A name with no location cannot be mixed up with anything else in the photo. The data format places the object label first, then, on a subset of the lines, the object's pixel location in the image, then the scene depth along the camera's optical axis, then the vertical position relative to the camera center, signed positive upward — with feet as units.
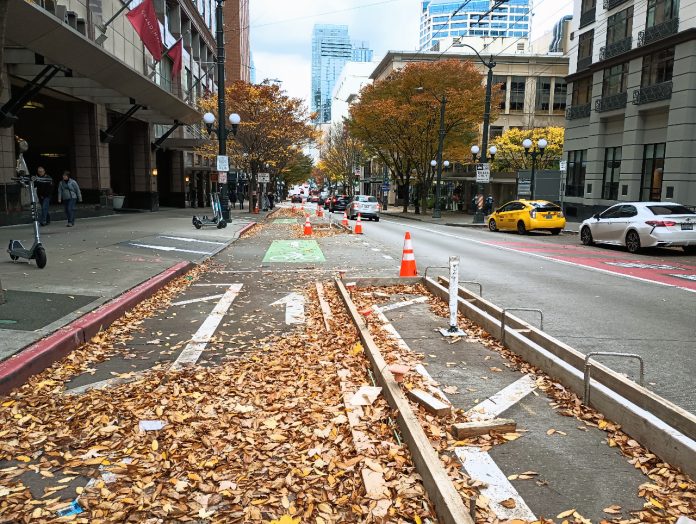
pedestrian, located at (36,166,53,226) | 55.42 -1.68
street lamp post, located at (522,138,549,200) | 100.07 +8.08
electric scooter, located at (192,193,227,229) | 73.51 -4.57
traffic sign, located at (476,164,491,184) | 106.63 +2.91
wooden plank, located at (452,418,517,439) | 12.92 -5.57
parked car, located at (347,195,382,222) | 115.85 -4.53
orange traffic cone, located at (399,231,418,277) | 34.27 -4.62
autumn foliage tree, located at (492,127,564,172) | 180.18 +13.09
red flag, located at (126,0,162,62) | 69.92 +20.59
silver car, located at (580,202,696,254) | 52.70 -3.38
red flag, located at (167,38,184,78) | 91.97 +21.45
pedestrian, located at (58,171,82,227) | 60.18 -1.31
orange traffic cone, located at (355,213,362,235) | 74.82 -5.77
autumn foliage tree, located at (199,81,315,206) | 126.62 +14.38
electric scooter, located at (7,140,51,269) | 31.35 -3.94
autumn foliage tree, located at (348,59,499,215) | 134.51 +18.91
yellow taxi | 79.10 -3.88
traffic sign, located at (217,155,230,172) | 84.79 +3.42
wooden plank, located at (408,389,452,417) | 13.84 -5.47
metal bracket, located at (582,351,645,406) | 14.26 -4.91
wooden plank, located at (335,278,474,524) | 9.20 -5.22
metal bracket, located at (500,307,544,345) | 20.40 -5.08
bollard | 21.62 -4.50
